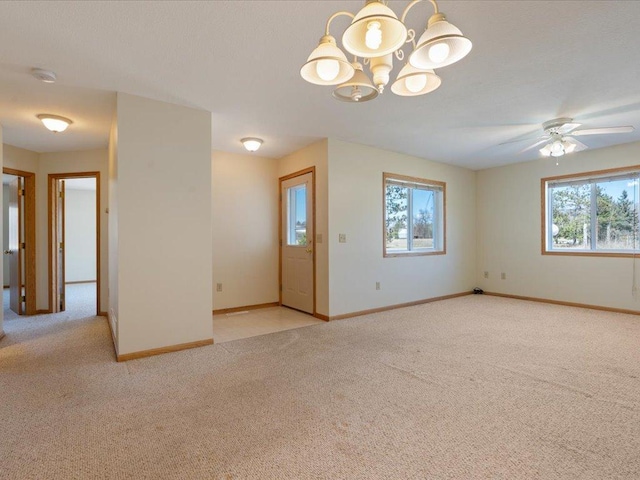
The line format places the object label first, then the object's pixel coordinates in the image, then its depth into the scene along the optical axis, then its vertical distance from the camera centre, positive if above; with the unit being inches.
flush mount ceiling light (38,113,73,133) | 140.1 +53.0
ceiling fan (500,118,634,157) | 147.3 +49.4
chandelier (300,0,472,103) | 56.9 +36.1
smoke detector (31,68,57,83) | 103.2 +54.5
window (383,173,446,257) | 212.4 +17.4
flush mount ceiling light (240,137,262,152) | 175.0 +53.8
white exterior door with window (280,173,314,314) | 193.2 -0.4
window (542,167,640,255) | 191.5 +16.8
